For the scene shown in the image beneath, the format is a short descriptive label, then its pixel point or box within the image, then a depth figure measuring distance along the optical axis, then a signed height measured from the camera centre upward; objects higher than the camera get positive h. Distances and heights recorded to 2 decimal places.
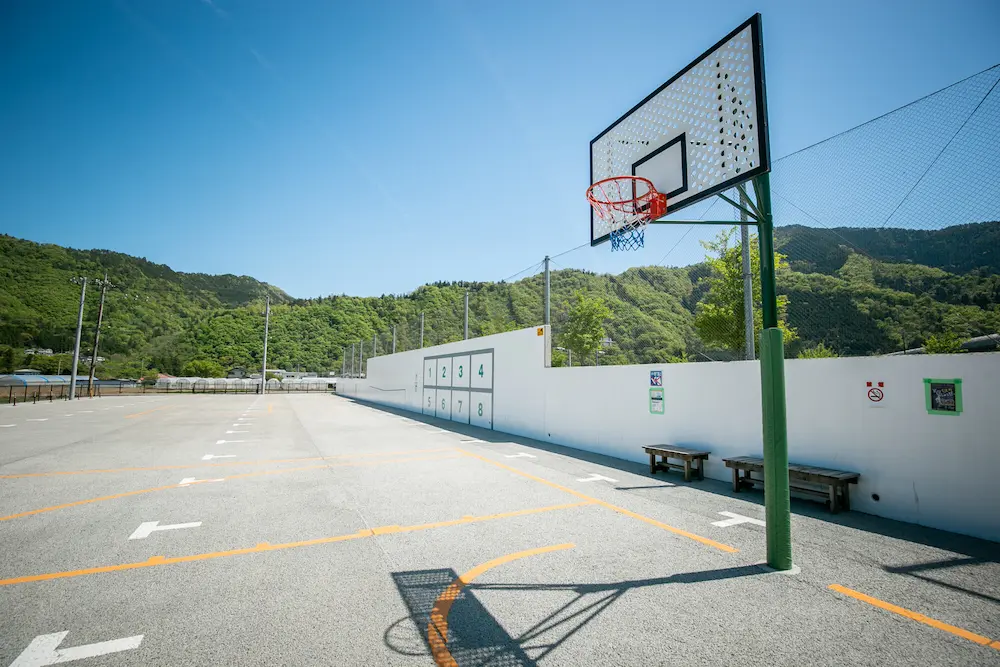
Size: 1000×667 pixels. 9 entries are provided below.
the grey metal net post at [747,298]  7.15 +1.28
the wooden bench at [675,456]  7.20 -1.26
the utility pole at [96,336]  30.96 +2.12
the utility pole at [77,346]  27.21 +1.29
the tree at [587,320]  12.33 +1.62
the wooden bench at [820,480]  5.30 -1.19
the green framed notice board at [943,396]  4.71 -0.14
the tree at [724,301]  9.75 +1.67
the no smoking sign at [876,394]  5.32 -0.14
